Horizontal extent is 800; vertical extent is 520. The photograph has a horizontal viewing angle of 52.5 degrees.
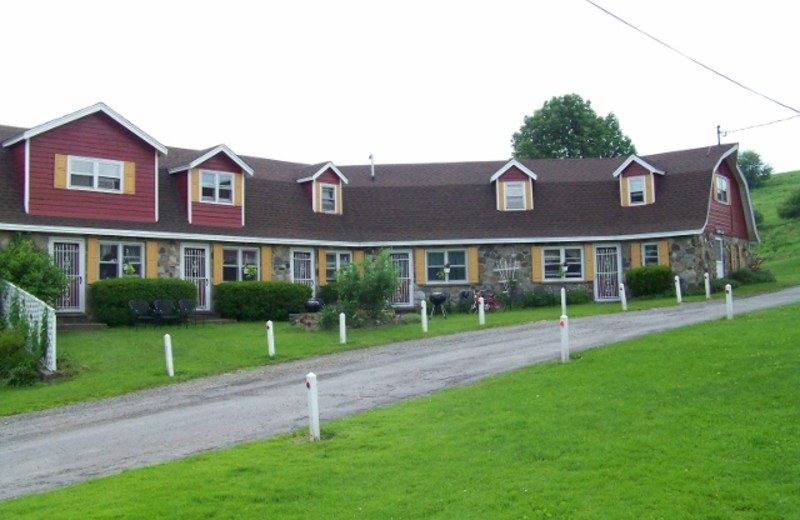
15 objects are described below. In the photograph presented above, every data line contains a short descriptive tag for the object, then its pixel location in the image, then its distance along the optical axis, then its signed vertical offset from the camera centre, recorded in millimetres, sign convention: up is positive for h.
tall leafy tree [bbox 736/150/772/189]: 85312 +12651
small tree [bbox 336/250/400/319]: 25734 +394
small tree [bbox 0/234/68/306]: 22391 +955
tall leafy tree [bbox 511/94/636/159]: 61188 +12077
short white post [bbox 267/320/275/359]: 20516 -1075
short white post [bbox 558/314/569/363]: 15055 -886
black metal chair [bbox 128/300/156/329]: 25278 -245
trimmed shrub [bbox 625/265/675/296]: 32219 +390
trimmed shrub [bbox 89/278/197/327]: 25703 +289
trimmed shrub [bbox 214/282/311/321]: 28781 -5
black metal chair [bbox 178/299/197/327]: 26328 -200
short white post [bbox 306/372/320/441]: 10609 -1434
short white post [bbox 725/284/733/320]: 19328 -334
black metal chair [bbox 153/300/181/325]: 25922 -242
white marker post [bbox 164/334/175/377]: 18438 -1129
